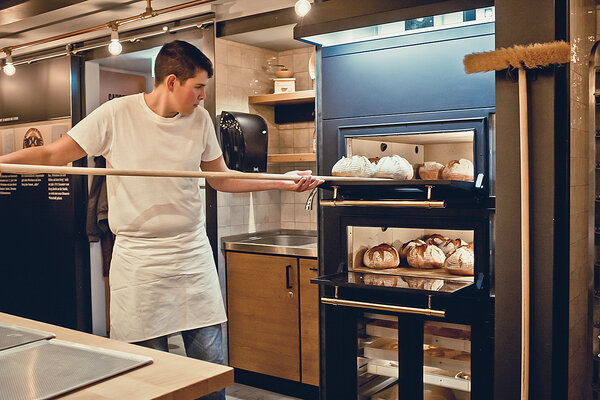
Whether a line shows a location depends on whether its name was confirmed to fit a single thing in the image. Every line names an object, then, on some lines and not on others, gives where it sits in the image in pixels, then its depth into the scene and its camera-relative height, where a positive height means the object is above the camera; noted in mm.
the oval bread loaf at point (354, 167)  2709 +109
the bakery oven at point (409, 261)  2576 -331
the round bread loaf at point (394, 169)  2637 +97
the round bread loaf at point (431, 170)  2777 +93
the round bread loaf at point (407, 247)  2908 -268
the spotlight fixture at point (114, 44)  3521 +874
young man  2141 -43
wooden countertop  1218 -392
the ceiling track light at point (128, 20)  3420 +1072
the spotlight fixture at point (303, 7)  2623 +797
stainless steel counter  3568 -322
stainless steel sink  4266 -334
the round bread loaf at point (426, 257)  2816 -307
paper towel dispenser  3688 +314
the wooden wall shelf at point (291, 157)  3746 +223
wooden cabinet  3574 -747
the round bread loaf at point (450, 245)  2861 -257
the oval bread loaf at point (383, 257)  2879 -313
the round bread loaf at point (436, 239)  2912 -234
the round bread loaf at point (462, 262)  2693 -317
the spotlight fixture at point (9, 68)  4379 +924
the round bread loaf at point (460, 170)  2654 +86
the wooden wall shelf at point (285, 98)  3867 +617
